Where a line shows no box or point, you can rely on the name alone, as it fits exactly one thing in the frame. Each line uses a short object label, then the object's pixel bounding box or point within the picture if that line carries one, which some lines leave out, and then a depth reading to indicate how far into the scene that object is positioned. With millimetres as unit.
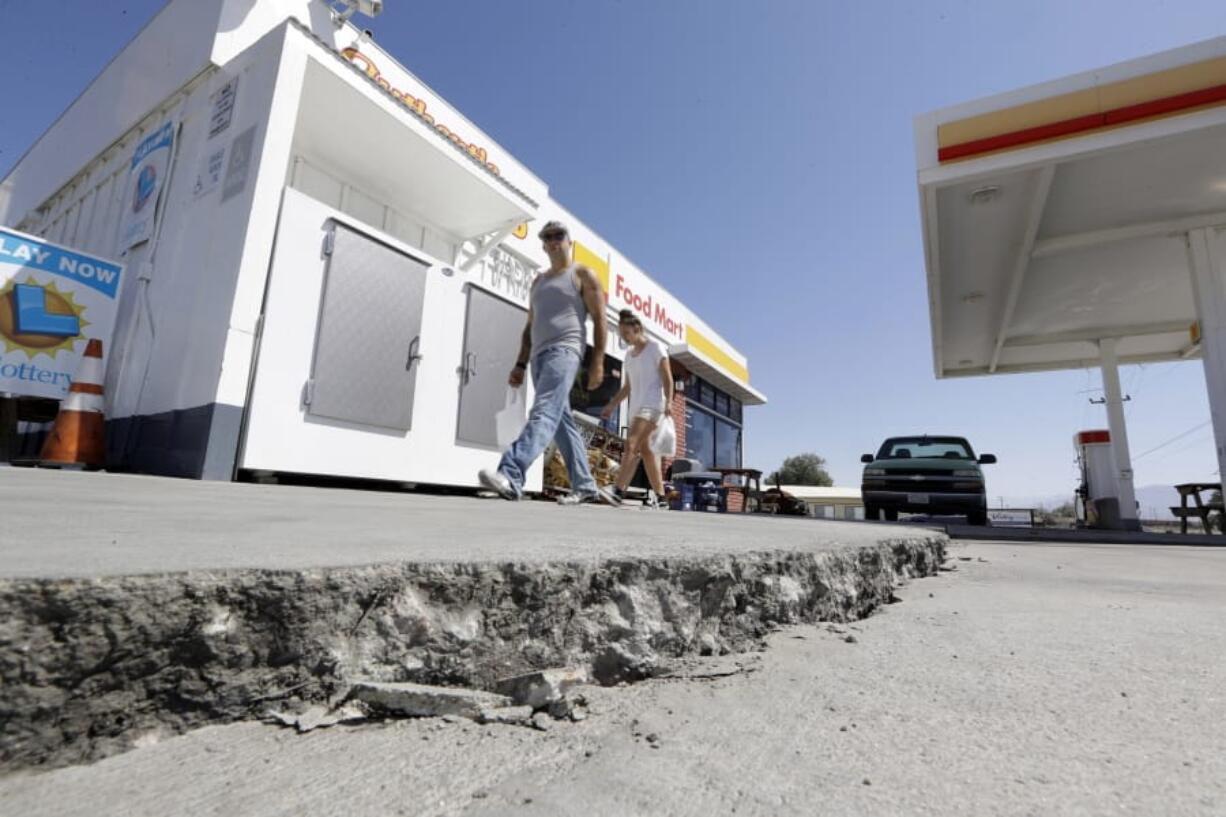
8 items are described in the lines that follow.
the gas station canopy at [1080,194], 5621
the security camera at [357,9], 4773
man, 3418
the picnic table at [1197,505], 8658
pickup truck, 7703
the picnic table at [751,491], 10031
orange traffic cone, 3637
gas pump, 8664
